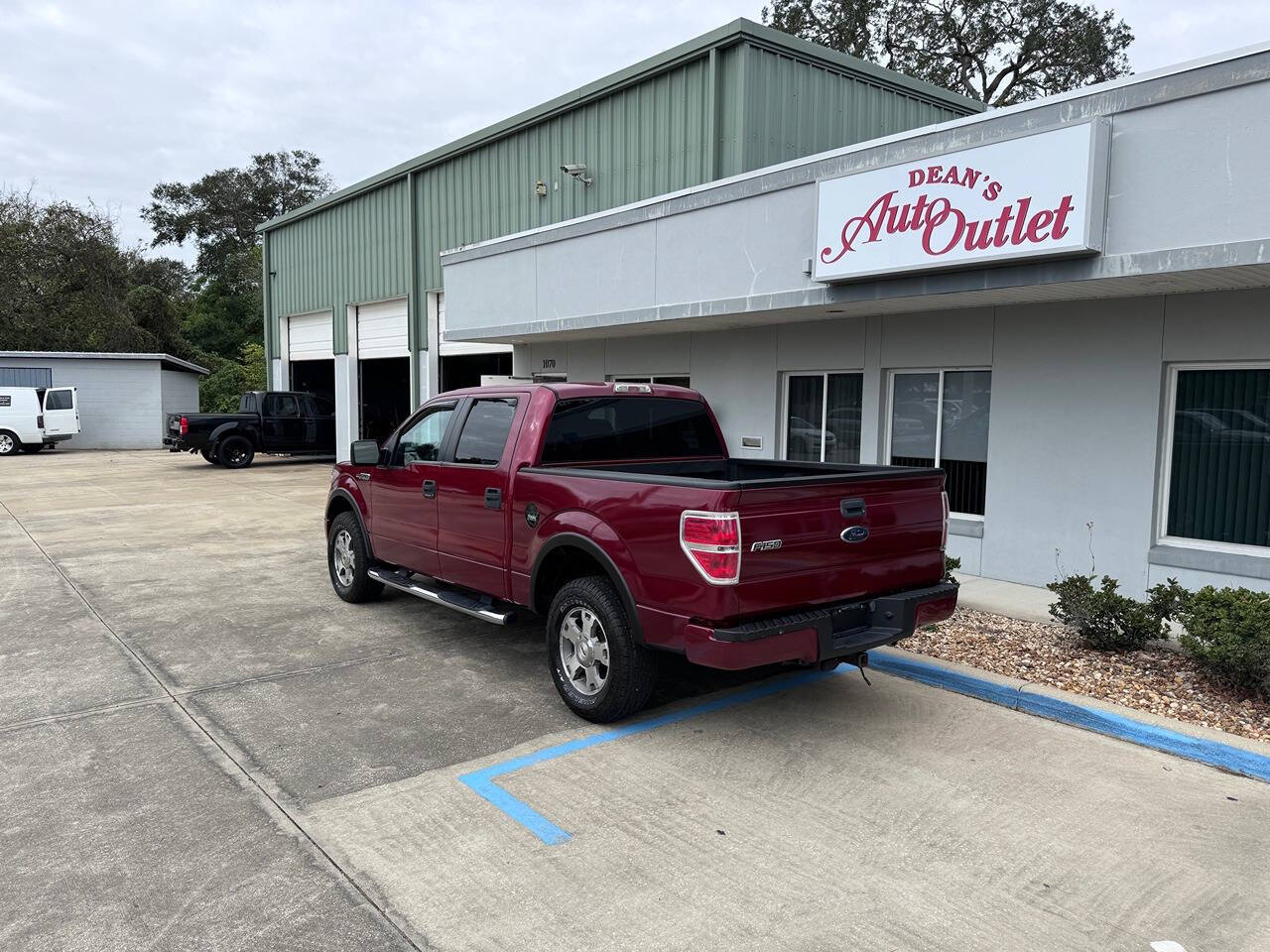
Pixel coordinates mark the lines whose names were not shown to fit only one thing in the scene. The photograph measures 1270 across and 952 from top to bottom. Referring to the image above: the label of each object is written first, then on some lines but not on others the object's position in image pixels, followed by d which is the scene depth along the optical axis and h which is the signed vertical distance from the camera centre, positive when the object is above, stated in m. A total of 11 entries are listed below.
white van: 28.14 -0.55
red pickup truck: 4.44 -0.71
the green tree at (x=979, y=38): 31.67 +13.18
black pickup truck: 22.98 -0.70
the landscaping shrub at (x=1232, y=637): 5.29 -1.30
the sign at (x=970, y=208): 6.54 +1.63
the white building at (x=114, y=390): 31.08 +0.39
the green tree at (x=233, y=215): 48.59 +10.45
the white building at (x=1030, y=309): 6.30 +0.98
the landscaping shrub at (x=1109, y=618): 6.21 -1.38
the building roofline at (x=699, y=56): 12.56 +5.15
